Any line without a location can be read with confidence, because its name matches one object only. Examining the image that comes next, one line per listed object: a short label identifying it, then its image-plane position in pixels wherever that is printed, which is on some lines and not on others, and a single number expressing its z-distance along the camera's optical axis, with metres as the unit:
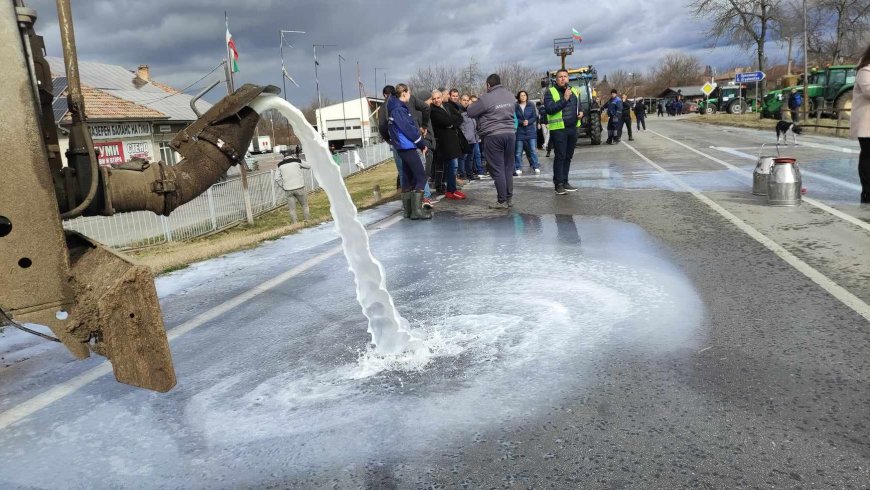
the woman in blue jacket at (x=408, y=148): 8.83
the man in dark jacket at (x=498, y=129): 9.62
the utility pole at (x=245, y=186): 13.90
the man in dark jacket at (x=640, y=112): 31.89
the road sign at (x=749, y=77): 50.38
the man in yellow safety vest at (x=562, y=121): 10.16
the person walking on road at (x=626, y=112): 25.45
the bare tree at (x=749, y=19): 53.50
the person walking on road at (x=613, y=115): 23.98
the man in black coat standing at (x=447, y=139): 11.38
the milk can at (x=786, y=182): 8.27
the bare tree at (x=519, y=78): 88.69
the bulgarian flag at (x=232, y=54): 14.78
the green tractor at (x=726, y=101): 55.31
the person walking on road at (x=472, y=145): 14.26
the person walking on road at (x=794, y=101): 33.09
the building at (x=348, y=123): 82.69
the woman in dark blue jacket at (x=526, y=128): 14.90
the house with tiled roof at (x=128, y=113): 30.30
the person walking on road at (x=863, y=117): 7.76
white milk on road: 3.72
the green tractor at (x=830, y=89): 30.64
